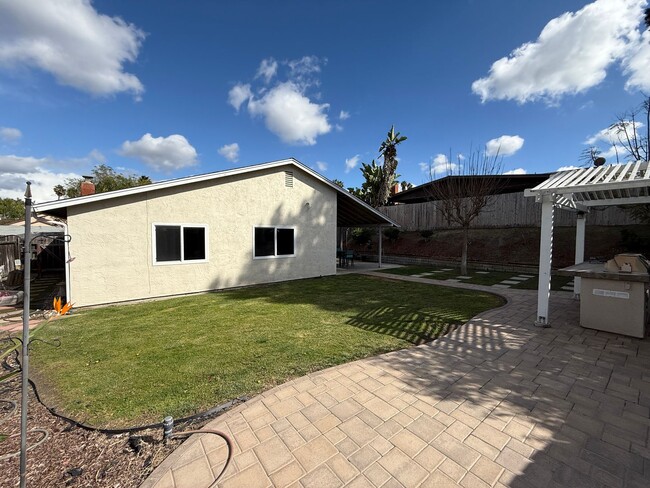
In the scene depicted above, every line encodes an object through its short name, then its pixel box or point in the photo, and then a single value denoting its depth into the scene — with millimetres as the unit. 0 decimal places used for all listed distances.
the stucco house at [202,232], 7279
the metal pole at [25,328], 1786
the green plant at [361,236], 21672
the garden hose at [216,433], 2181
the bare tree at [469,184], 12505
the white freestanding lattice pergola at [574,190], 4668
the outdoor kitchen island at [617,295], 4668
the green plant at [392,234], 20797
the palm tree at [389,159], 28125
